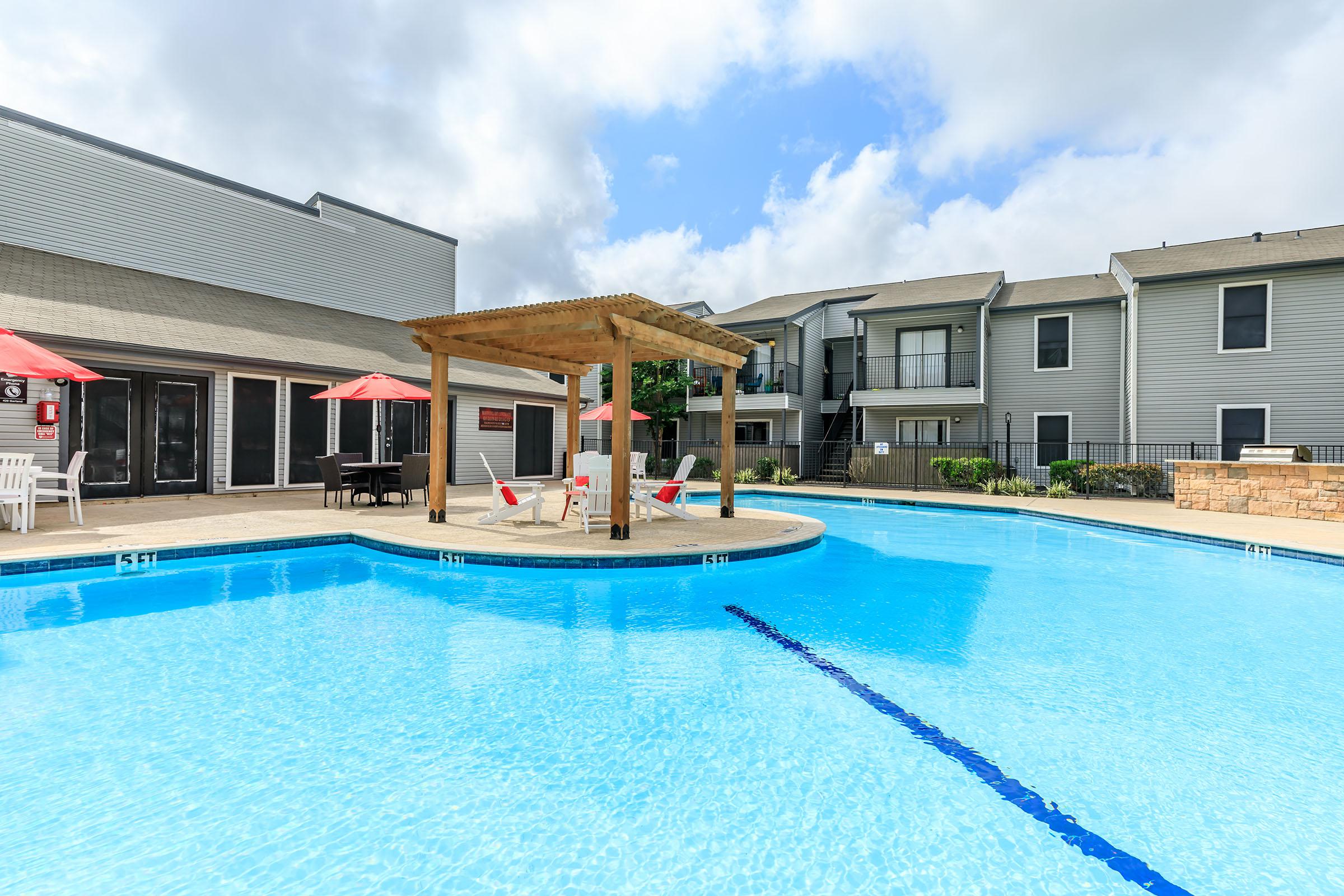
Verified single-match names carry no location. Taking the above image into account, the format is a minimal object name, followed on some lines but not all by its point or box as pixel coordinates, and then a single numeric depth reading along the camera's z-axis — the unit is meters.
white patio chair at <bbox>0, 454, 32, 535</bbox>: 8.02
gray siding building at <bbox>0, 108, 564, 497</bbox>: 11.17
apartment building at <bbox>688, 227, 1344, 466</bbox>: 14.96
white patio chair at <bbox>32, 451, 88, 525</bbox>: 8.34
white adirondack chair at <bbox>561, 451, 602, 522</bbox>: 9.87
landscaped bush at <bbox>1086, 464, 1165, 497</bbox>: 15.05
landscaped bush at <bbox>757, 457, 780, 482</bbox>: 19.66
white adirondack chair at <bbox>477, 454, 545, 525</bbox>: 9.29
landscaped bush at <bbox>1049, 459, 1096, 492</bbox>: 15.78
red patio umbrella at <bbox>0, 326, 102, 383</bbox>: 7.73
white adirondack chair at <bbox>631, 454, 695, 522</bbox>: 10.01
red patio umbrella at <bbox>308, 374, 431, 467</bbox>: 11.42
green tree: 22.14
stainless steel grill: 11.62
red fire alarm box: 10.40
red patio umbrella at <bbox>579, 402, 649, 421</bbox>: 15.93
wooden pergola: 8.22
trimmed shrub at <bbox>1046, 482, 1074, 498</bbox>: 15.30
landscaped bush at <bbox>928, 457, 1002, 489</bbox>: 17.23
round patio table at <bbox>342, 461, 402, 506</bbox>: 11.73
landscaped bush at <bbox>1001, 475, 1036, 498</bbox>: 16.06
